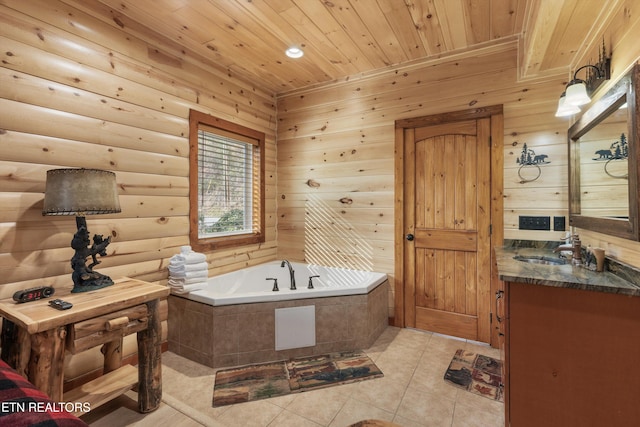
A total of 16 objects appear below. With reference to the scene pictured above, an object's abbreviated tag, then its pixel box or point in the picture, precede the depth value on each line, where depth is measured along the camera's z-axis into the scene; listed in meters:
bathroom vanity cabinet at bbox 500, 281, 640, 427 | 1.29
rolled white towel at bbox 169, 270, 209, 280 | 2.50
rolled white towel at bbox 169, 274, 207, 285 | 2.49
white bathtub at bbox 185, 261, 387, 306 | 2.37
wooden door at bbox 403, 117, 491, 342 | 2.74
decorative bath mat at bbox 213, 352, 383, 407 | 2.03
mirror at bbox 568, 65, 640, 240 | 1.40
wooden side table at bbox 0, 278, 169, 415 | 1.42
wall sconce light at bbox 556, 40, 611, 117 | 1.71
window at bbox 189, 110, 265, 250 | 2.84
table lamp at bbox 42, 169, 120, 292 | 1.65
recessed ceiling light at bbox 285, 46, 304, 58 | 2.76
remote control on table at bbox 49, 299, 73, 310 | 1.51
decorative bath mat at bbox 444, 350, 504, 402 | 2.04
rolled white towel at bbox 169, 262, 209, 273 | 2.50
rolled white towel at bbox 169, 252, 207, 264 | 2.52
